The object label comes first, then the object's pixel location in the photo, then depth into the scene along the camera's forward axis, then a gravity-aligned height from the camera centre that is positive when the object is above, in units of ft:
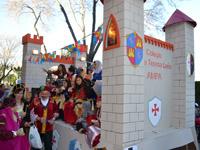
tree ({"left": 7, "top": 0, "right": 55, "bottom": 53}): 74.57 +23.71
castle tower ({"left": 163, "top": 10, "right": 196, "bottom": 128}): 17.85 +1.41
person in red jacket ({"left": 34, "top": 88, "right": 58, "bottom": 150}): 17.31 -2.35
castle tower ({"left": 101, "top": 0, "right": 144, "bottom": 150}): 12.48 +0.24
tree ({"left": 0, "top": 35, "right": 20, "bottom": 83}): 109.23 +10.40
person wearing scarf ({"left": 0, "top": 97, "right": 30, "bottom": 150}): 12.20 -2.38
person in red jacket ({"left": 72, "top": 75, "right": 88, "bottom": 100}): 18.63 -0.34
